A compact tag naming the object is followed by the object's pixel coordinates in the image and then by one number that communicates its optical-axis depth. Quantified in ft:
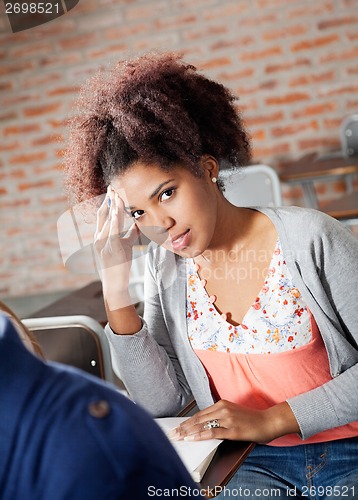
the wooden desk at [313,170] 11.15
